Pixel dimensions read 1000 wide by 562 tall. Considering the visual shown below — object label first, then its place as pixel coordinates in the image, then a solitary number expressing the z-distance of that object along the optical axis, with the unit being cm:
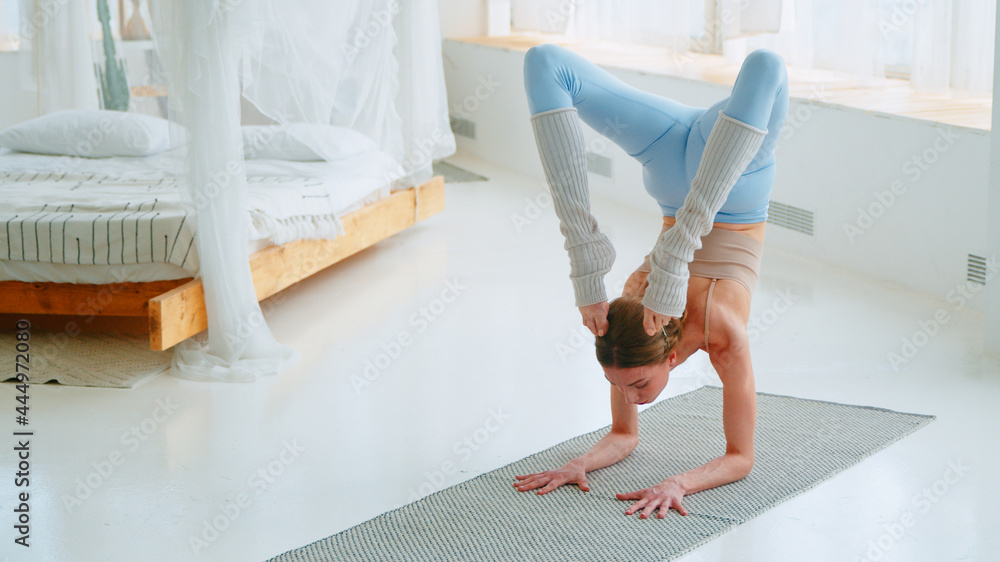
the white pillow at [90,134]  382
